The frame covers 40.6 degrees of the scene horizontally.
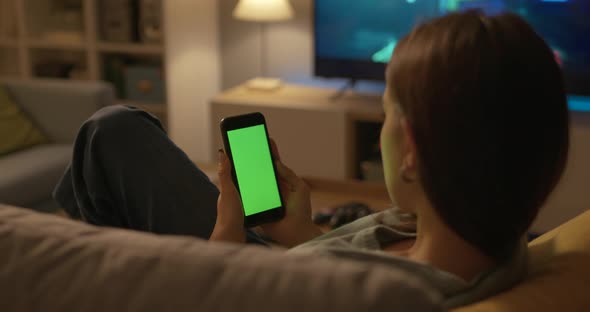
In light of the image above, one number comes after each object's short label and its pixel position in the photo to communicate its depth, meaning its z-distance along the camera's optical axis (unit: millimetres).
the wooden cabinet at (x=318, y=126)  3367
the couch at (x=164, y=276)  533
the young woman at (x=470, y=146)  760
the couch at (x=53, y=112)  2869
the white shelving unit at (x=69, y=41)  3938
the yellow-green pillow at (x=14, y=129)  2973
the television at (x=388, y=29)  3129
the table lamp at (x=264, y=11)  3418
